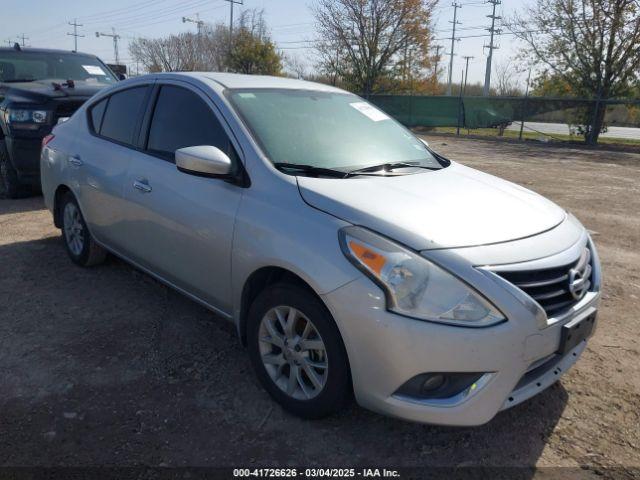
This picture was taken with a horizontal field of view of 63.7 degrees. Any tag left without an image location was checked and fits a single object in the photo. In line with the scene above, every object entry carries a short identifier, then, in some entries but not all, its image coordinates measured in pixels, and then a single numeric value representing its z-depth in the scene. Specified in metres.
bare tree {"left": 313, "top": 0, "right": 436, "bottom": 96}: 27.58
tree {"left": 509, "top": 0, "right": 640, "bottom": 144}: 18.20
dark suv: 6.55
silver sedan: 2.13
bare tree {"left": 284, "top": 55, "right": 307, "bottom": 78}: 39.36
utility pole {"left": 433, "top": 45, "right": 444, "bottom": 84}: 30.30
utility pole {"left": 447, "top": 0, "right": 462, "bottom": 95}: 62.04
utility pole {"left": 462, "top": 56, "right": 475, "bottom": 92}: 62.08
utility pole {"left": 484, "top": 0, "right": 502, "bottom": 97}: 51.53
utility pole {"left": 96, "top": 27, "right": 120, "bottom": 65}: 75.51
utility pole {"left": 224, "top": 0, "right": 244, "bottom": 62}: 35.94
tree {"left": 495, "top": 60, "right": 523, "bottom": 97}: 40.09
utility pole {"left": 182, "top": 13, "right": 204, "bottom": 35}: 48.95
